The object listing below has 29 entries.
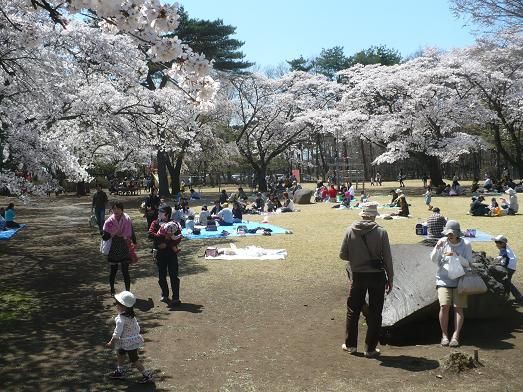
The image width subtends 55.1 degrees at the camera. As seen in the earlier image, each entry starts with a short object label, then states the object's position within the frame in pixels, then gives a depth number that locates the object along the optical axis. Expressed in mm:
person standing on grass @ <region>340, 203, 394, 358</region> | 5777
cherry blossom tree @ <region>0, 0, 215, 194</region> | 13273
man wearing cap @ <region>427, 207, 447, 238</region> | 12759
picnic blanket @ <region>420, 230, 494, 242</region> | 13742
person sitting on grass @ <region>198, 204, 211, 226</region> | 18531
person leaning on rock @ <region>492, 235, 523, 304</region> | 7789
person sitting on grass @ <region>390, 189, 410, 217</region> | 20203
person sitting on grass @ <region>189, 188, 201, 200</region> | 33478
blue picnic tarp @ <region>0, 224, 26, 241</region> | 16503
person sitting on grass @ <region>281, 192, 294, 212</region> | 24406
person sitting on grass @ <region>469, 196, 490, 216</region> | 19438
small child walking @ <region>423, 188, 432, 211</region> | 24047
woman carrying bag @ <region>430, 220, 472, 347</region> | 6125
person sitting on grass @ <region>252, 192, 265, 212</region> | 24094
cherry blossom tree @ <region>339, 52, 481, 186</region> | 31969
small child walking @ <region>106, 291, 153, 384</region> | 5180
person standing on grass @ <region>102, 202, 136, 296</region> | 8414
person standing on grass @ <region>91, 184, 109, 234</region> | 16891
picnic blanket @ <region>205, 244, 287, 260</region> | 12516
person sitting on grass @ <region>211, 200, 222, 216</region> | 20453
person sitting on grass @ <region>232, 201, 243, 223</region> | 19859
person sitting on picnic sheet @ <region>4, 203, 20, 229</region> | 18734
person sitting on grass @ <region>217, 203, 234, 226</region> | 18938
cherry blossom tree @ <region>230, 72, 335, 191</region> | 40656
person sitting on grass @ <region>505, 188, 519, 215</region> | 19125
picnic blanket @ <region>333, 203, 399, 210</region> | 24044
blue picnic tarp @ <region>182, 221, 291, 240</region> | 16453
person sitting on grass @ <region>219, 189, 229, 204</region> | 24281
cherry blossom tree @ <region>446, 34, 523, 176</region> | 31391
